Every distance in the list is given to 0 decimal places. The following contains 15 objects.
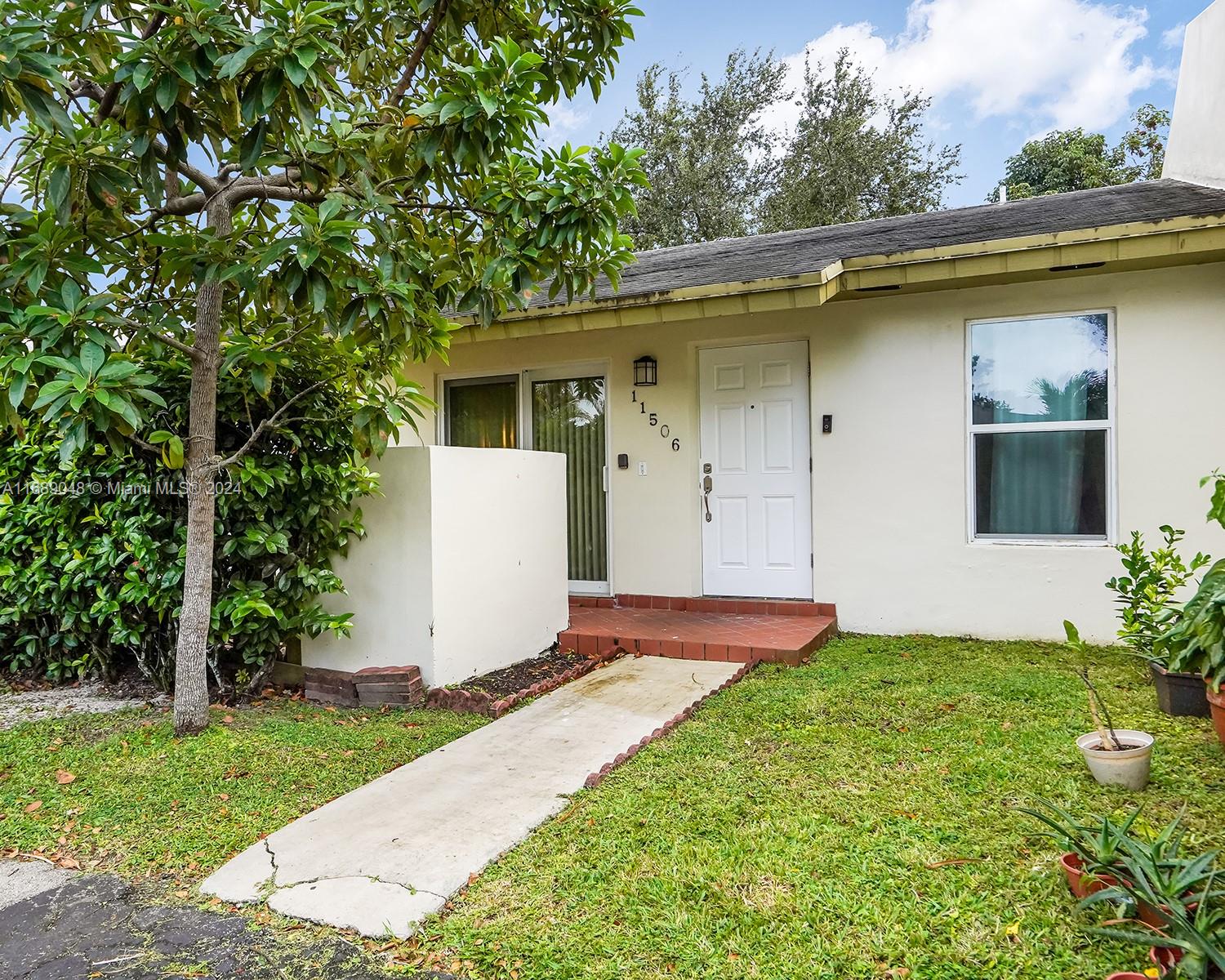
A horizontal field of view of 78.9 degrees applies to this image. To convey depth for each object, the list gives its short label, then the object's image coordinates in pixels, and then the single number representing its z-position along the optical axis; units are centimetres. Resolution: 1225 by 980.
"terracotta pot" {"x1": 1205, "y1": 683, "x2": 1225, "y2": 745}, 297
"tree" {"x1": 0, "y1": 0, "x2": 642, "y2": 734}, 290
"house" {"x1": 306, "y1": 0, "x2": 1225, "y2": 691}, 509
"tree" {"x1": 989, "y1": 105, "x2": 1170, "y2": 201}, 1839
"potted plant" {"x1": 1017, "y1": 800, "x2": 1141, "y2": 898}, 208
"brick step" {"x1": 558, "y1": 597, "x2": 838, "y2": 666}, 512
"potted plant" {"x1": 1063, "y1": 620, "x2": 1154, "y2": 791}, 285
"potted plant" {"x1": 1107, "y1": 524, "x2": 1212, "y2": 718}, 375
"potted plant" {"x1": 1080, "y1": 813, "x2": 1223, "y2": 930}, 190
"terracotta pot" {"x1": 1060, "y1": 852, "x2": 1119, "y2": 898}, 207
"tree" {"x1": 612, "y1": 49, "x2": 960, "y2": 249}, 1834
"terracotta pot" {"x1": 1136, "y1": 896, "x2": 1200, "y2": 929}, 192
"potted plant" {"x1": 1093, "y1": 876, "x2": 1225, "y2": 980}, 169
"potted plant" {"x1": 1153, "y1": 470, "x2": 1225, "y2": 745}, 261
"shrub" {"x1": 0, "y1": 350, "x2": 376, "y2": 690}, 409
